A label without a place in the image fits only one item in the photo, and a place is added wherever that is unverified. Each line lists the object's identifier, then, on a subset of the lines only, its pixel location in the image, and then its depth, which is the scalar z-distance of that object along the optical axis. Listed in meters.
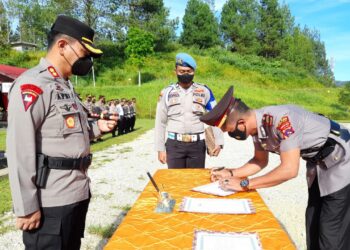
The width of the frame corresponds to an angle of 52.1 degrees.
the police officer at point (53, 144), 1.88
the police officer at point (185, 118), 3.88
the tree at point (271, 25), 49.25
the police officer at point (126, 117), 15.75
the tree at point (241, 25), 47.59
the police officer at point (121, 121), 15.03
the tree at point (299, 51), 48.88
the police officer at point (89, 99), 13.39
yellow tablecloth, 1.70
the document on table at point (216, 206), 2.15
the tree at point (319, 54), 61.94
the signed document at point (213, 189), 2.51
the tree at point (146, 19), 38.25
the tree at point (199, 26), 45.91
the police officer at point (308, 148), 2.21
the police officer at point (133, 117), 16.83
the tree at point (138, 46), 32.03
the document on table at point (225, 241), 1.65
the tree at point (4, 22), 49.53
